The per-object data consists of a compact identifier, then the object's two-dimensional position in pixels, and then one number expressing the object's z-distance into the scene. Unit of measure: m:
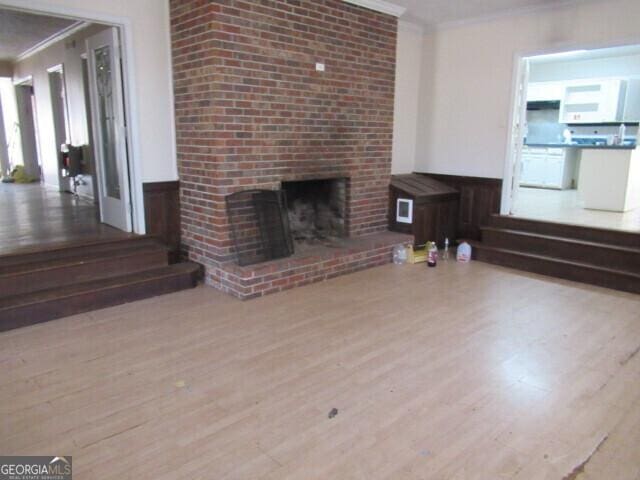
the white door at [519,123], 5.49
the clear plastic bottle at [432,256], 5.17
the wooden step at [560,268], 4.41
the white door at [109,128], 4.27
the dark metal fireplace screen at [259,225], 4.30
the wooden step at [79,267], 3.56
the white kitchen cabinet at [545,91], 9.28
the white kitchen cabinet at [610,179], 6.24
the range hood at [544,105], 9.43
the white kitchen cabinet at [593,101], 8.52
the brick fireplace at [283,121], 4.05
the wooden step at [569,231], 4.71
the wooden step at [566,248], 4.55
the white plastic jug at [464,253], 5.41
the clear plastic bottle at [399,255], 5.27
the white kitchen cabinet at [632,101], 8.35
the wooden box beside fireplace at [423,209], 5.54
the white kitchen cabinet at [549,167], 8.87
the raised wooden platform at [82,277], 3.44
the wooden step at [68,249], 3.69
